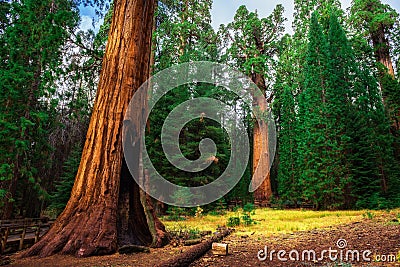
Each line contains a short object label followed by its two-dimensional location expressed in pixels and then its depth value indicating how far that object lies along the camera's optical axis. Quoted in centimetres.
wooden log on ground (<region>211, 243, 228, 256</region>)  414
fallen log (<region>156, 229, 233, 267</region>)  330
